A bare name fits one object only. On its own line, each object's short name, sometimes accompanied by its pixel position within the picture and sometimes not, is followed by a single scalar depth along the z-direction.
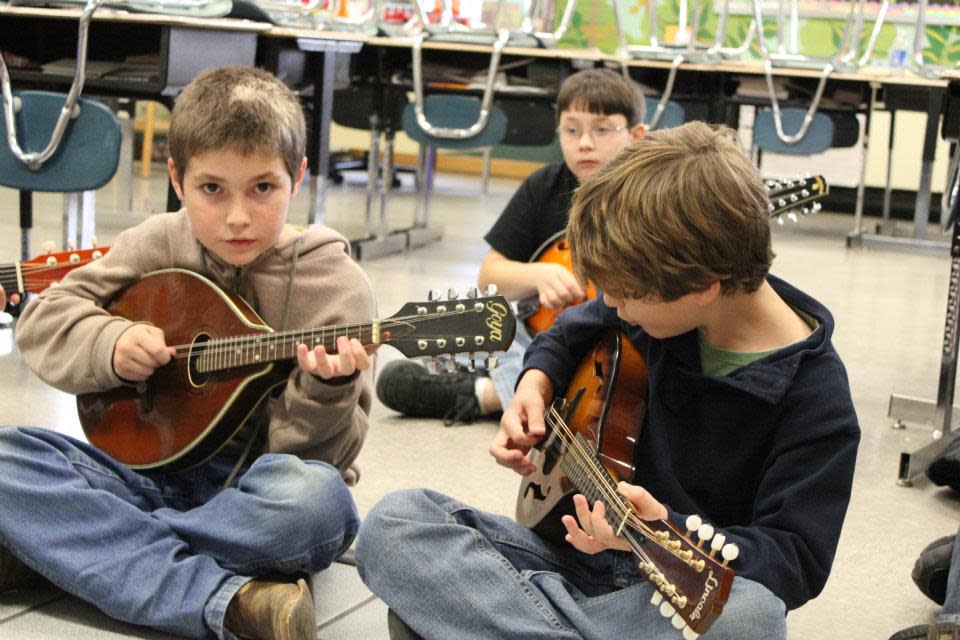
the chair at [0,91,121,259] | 3.44
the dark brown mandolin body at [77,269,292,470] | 1.84
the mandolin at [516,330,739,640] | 1.24
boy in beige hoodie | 1.72
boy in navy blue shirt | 1.42
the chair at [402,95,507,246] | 5.29
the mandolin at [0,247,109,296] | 2.43
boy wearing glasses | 2.90
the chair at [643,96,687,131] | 5.85
